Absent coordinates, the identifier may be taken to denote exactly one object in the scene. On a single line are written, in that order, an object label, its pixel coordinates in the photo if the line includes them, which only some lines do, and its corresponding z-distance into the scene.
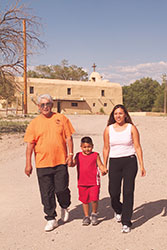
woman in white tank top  4.30
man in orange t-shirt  4.30
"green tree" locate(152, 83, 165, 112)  57.78
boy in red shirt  4.48
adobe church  40.00
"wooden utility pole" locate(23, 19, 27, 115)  14.39
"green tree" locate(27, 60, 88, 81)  64.00
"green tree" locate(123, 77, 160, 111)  63.41
